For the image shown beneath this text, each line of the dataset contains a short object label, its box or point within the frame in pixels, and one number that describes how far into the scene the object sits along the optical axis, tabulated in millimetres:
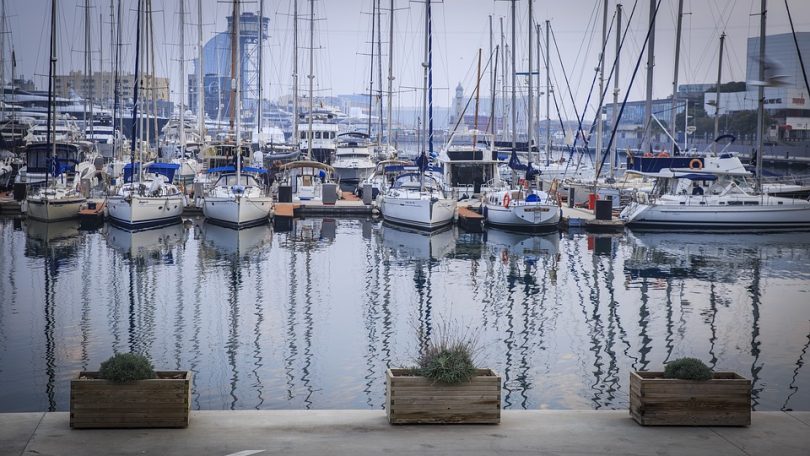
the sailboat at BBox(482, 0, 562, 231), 45281
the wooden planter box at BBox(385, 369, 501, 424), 12289
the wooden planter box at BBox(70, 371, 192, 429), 11875
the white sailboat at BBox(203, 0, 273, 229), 46156
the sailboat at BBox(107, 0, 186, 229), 45469
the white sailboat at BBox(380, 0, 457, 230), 45444
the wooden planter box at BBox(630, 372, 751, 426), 12273
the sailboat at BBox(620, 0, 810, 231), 47469
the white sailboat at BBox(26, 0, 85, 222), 47156
